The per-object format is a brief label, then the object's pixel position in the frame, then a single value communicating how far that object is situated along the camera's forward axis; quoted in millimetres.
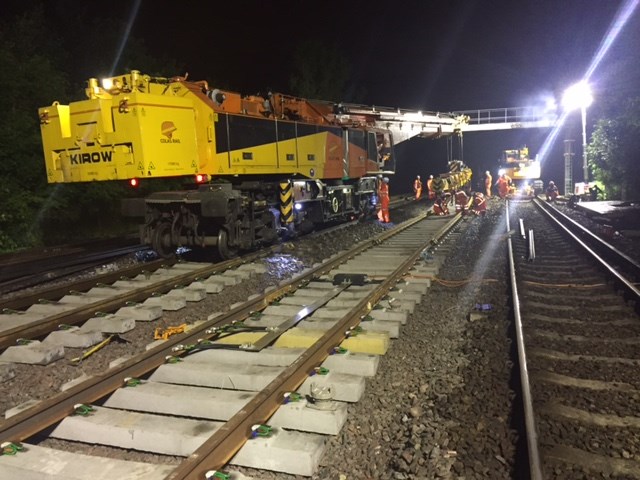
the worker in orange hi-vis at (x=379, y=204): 17094
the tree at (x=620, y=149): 21141
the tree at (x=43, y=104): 12648
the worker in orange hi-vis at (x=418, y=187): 25522
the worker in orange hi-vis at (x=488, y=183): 26056
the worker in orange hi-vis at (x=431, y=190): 21033
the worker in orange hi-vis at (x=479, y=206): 18692
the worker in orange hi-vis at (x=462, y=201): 18609
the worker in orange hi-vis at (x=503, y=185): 27312
